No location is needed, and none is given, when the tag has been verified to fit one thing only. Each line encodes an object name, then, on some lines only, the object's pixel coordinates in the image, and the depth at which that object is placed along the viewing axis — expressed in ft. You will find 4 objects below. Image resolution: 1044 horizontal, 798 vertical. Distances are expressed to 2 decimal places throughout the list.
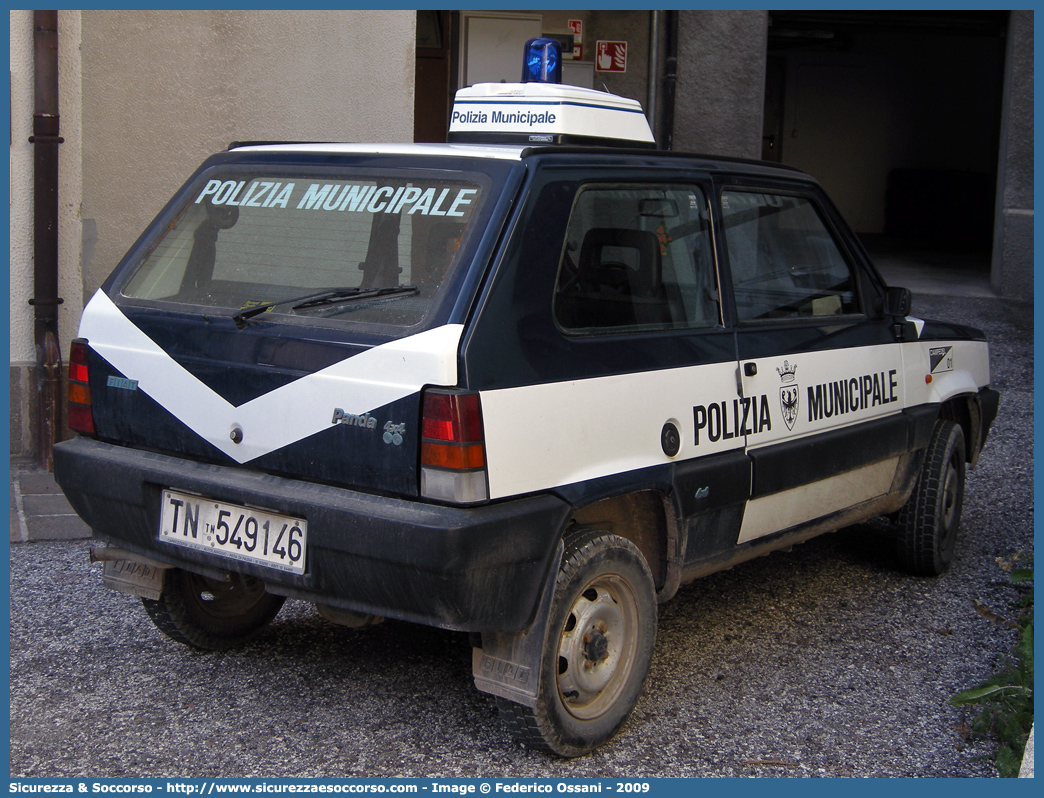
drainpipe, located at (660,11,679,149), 32.01
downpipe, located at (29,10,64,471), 19.47
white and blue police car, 9.37
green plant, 10.68
